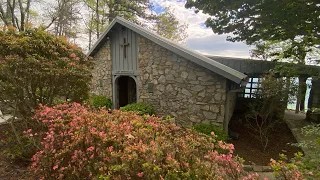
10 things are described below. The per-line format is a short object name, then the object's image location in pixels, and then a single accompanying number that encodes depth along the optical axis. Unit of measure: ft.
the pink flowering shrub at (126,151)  6.09
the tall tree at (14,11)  43.21
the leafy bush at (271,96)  21.94
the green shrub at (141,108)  23.62
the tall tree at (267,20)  18.89
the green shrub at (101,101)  28.31
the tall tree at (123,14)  56.59
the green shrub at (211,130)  18.18
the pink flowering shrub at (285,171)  5.61
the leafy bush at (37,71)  13.47
